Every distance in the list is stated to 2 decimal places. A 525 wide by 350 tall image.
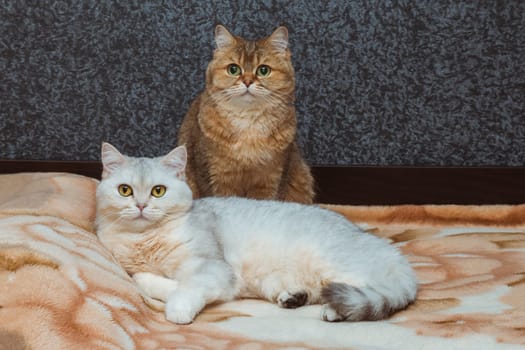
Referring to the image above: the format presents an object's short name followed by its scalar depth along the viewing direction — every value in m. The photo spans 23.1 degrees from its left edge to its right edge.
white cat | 1.63
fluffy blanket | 1.49
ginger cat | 1.94
